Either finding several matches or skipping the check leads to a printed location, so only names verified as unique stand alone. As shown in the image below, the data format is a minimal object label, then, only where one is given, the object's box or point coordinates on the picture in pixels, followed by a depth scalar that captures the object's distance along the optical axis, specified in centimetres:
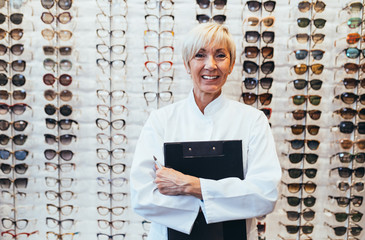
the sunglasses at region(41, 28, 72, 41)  182
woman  112
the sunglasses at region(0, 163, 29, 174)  188
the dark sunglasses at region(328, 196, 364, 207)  190
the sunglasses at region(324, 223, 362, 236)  191
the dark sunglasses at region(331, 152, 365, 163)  187
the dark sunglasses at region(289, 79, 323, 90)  182
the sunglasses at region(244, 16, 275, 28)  180
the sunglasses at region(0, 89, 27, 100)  185
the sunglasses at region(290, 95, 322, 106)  183
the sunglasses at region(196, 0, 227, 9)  179
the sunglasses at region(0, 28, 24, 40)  183
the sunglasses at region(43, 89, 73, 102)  185
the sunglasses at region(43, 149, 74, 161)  186
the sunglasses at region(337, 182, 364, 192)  189
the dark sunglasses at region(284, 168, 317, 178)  187
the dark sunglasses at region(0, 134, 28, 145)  187
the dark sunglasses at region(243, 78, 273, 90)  180
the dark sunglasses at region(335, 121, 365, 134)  185
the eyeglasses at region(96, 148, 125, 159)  189
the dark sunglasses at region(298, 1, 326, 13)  179
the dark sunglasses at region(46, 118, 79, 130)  186
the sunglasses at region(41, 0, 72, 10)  182
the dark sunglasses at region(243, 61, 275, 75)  179
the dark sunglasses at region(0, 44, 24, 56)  182
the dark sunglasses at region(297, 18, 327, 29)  178
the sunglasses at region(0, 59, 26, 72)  183
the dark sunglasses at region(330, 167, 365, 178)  187
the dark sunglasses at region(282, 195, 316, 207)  188
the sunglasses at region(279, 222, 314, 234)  191
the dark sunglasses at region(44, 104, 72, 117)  184
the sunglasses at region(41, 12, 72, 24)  182
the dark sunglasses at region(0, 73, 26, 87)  184
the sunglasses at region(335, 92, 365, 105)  183
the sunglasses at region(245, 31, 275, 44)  178
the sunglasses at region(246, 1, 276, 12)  177
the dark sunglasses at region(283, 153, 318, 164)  186
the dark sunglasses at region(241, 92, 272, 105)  180
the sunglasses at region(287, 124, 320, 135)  184
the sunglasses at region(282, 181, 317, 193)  187
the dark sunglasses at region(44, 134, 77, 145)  187
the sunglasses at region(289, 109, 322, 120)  184
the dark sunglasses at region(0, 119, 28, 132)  186
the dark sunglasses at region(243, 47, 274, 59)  179
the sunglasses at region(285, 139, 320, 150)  185
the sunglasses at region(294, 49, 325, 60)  180
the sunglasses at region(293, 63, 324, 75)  181
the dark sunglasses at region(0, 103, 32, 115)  185
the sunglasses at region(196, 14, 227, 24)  175
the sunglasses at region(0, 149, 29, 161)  187
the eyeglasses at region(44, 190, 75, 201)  190
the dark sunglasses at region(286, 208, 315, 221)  189
